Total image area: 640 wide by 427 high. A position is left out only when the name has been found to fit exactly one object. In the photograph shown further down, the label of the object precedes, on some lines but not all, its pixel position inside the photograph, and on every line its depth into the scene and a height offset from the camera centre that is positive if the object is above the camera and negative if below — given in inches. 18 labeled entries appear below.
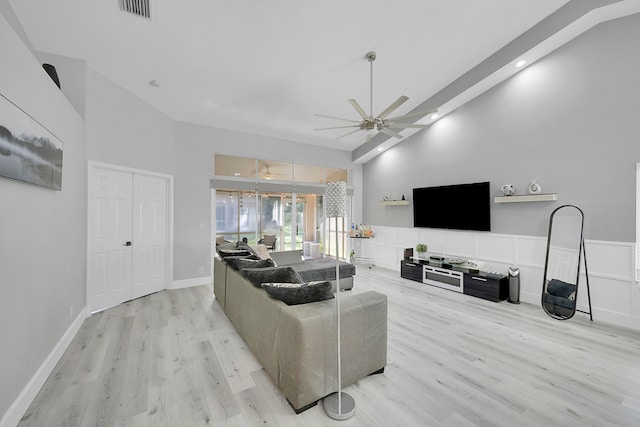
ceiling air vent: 100.5 +84.3
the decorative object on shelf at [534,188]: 157.2 +17.6
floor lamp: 70.9 +0.6
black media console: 165.8 -44.6
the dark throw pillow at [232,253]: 147.6 -21.4
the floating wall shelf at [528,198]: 151.3 +11.5
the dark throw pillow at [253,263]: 121.3 -22.8
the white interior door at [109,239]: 140.9 -13.6
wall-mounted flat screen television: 186.9 +7.7
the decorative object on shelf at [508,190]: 170.2 +17.8
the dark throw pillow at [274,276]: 96.7 -23.1
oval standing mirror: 140.6 -26.2
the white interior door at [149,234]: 167.6 -12.1
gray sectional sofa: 71.4 -39.1
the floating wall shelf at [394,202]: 244.1 +13.6
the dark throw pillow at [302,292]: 81.9 -24.7
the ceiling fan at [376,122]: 129.6 +50.2
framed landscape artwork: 62.2 +19.5
